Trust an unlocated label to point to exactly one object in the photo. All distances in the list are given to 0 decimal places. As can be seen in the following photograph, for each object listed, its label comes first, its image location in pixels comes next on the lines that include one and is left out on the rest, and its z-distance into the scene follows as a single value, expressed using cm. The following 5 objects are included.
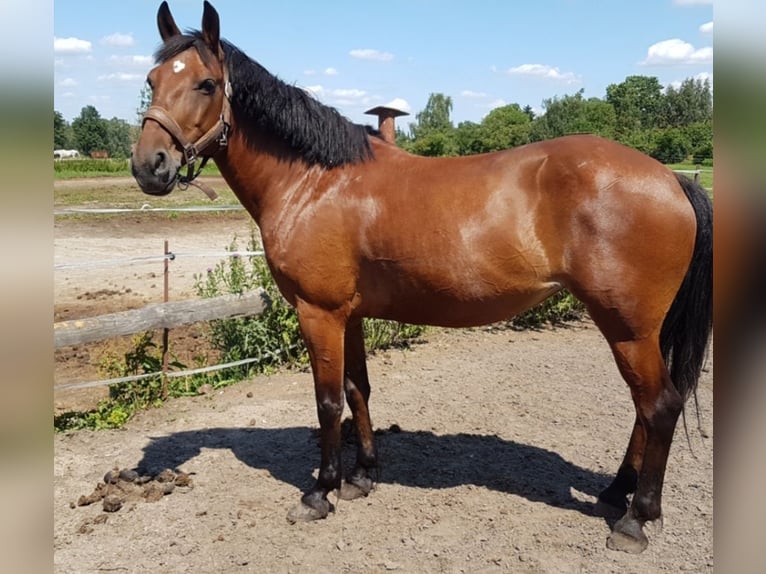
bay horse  286
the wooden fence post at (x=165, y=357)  517
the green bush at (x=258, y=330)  583
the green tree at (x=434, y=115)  7594
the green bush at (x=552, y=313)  775
